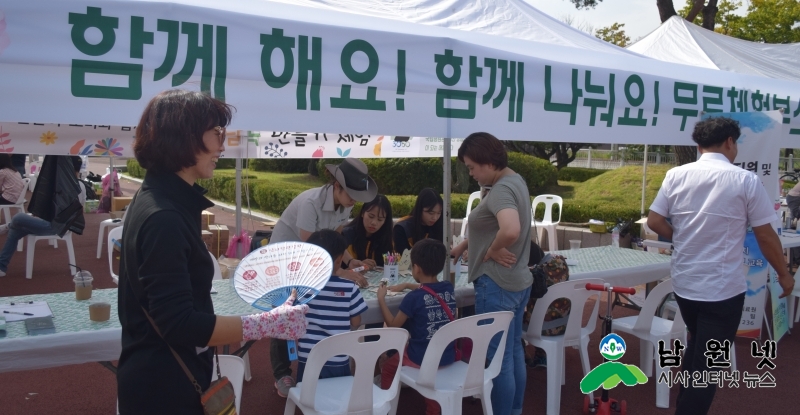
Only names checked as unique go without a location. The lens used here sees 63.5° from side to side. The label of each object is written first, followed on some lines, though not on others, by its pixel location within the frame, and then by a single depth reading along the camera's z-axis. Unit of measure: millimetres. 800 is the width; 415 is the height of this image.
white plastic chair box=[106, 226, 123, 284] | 5561
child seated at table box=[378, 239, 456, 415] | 3430
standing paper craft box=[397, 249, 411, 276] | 4387
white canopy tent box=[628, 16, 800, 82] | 5209
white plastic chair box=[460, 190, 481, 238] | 10148
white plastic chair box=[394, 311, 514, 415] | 3154
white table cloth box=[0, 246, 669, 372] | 2768
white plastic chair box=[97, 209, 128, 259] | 9140
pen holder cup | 4090
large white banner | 2207
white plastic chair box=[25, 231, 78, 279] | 7824
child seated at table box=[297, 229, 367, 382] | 3252
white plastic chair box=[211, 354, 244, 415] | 2785
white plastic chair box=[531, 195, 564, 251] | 9070
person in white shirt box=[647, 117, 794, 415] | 3094
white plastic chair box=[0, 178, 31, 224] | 9463
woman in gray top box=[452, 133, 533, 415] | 3277
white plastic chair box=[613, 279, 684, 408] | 4191
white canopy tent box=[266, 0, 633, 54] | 3364
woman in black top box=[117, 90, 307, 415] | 1485
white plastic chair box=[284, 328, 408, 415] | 2812
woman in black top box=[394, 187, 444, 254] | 4922
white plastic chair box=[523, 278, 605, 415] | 3939
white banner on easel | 4520
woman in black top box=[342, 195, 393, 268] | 4551
